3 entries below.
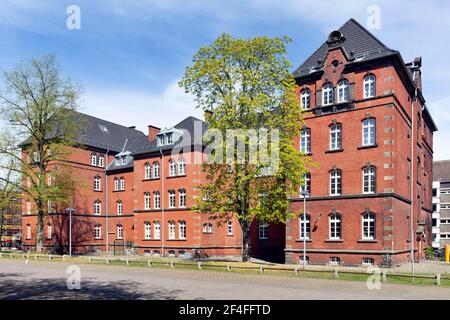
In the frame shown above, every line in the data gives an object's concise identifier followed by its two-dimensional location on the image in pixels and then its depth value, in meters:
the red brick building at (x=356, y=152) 29.36
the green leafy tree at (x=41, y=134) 40.06
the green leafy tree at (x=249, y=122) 26.90
